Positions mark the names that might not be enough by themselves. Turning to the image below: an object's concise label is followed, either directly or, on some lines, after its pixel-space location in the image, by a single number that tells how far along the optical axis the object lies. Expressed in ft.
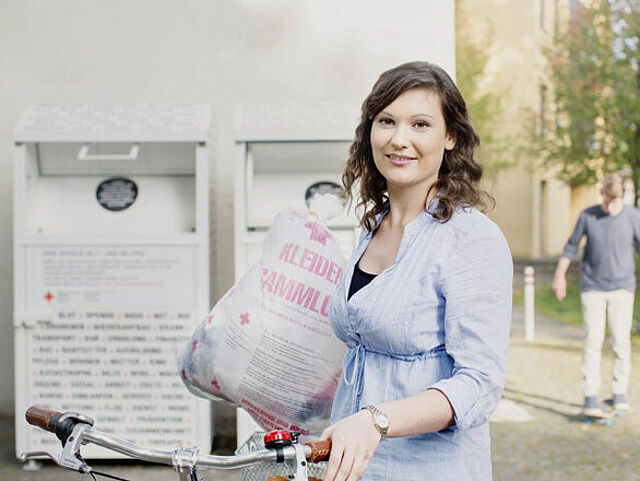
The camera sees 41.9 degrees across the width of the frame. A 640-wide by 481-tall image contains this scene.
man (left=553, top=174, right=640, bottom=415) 19.04
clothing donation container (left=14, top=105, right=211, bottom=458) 14.12
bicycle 3.89
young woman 4.28
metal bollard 32.73
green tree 55.67
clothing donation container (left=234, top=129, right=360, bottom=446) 14.30
